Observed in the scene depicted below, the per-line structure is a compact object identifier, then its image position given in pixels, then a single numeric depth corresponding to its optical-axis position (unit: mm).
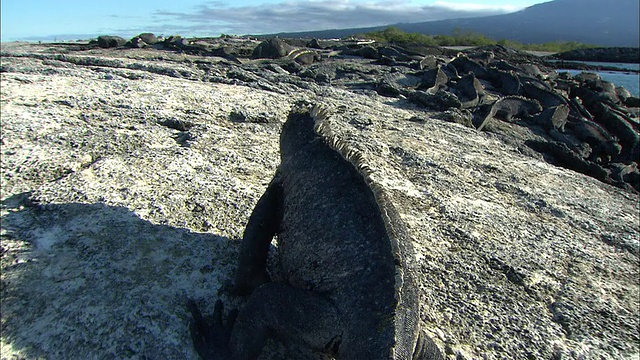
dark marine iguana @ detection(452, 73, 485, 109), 8964
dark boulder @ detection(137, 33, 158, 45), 14502
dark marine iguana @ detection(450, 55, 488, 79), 13281
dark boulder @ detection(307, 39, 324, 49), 17955
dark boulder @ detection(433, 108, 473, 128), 6695
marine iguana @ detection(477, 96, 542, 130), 7878
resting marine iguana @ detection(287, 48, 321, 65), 11570
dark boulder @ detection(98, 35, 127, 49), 12359
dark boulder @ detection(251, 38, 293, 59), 12062
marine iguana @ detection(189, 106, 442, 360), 1586
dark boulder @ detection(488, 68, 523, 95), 11569
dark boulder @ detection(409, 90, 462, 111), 7727
